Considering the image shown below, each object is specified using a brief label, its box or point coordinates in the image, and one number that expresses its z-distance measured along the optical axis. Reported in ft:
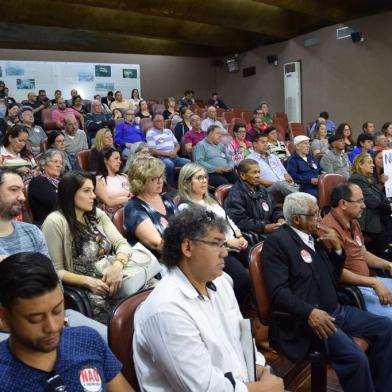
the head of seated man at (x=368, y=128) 20.74
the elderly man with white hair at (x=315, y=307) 5.91
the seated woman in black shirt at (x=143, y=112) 24.61
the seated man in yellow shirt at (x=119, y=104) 29.37
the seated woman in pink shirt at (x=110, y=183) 11.17
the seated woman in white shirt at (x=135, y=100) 30.91
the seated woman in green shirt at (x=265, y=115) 28.86
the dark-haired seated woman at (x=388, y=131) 19.10
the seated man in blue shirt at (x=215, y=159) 16.06
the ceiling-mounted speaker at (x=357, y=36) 29.29
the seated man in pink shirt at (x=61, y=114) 22.56
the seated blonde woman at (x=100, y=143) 13.79
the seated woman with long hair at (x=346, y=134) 20.92
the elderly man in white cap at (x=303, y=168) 15.03
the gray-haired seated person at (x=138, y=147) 16.38
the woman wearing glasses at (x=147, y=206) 7.83
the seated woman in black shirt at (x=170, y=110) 27.25
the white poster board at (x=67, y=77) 34.24
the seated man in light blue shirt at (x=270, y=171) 14.42
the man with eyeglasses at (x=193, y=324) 3.88
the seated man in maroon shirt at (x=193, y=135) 19.12
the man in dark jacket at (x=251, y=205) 10.18
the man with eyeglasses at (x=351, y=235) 7.70
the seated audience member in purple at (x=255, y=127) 22.13
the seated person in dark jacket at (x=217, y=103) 36.76
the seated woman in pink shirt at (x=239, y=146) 17.98
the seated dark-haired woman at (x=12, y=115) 21.43
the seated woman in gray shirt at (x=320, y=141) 20.06
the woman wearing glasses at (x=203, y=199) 9.02
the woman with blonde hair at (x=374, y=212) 11.51
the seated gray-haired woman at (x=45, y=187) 9.89
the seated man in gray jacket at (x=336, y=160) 16.02
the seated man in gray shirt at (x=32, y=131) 18.66
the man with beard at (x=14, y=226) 5.83
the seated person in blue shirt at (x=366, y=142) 15.67
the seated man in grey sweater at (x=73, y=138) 17.95
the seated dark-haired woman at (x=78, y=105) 25.23
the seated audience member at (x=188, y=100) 33.20
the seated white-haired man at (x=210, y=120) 23.08
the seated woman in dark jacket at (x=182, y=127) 21.04
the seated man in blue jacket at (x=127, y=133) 20.17
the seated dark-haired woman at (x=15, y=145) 12.83
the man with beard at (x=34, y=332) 3.12
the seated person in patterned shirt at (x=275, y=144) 18.84
